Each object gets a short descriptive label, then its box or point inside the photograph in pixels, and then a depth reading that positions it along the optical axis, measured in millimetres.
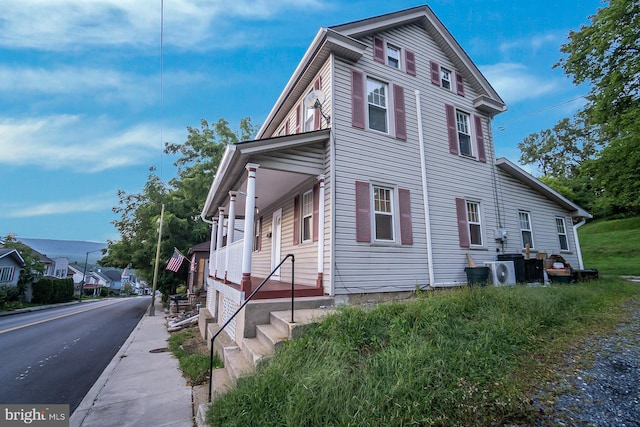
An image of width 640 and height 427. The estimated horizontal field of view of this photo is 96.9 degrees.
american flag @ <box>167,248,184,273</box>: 14906
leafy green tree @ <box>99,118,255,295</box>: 20500
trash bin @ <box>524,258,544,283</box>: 8328
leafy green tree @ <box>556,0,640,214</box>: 10008
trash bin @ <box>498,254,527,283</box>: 8055
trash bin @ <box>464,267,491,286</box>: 7488
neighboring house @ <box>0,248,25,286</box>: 22453
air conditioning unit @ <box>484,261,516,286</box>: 7625
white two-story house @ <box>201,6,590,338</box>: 6164
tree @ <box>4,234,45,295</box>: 23656
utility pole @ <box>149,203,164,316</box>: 15195
